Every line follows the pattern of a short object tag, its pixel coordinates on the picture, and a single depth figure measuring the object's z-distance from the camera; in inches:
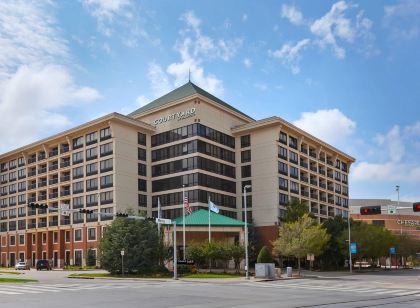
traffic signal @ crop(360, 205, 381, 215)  1575.7
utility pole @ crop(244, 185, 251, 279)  2063.9
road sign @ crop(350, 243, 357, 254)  2876.5
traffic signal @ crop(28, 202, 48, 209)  1489.9
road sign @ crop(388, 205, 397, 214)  1753.2
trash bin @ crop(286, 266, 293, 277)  2273.6
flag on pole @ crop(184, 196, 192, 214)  2299.7
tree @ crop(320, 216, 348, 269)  3302.2
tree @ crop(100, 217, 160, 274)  2325.3
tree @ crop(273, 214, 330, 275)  2576.3
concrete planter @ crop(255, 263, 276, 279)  2095.2
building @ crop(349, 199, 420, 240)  5940.0
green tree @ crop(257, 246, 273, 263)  2219.5
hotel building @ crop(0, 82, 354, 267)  3464.6
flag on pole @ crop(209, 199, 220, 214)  2090.6
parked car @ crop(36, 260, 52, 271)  3366.1
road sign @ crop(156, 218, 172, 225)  2001.8
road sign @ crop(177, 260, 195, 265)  2344.2
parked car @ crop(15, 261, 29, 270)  3410.7
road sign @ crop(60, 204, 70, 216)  1644.9
